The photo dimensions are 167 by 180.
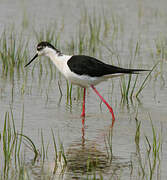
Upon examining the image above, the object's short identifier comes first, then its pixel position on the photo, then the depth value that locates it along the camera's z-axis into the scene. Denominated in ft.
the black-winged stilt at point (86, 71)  46.06
